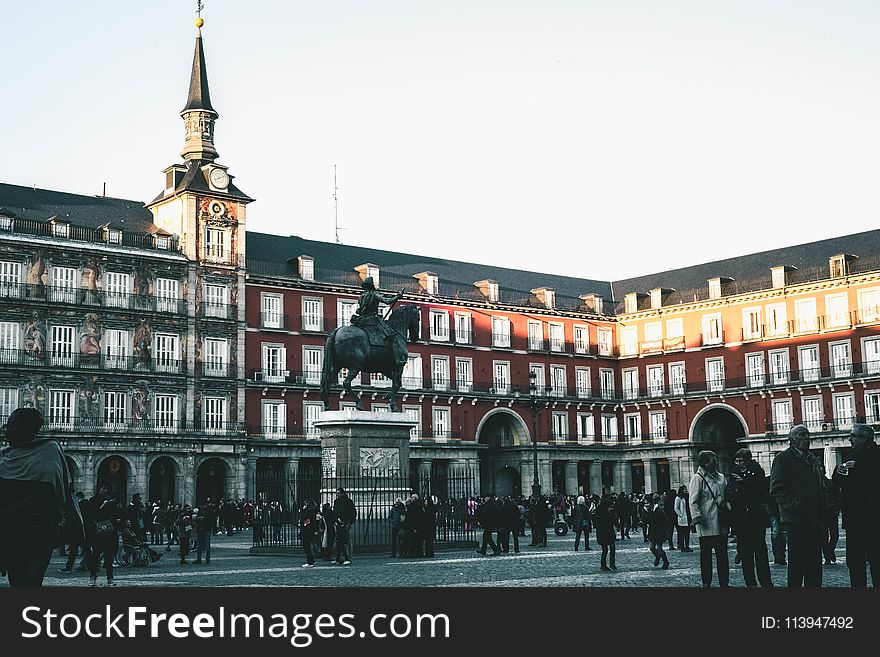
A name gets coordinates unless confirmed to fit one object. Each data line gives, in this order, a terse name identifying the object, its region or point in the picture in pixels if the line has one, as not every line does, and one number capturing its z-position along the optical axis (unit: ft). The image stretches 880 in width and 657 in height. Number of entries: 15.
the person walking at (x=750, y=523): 45.65
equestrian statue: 85.56
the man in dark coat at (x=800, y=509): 36.76
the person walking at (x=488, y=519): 83.66
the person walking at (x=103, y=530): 61.93
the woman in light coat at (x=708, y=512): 43.62
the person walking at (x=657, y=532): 67.62
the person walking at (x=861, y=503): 35.27
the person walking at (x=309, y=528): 76.48
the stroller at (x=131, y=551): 82.64
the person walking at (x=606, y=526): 66.39
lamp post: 230.89
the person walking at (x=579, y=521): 94.68
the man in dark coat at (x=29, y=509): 27.68
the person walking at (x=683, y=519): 72.95
